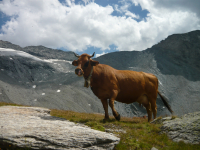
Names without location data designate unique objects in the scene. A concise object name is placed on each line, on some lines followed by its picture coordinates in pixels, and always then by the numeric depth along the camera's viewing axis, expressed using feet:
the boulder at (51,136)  13.01
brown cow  26.68
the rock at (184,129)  18.52
